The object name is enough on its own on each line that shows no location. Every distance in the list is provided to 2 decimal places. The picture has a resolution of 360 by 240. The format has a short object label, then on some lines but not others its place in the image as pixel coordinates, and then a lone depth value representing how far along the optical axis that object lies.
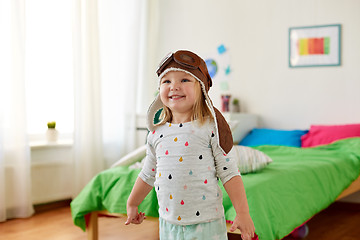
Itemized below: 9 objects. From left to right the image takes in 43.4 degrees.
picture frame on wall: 3.95
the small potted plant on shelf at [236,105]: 4.34
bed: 1.97
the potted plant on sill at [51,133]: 3.78
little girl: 1.25
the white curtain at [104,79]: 3.89
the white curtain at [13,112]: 3.33
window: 3.85
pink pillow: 3.65
